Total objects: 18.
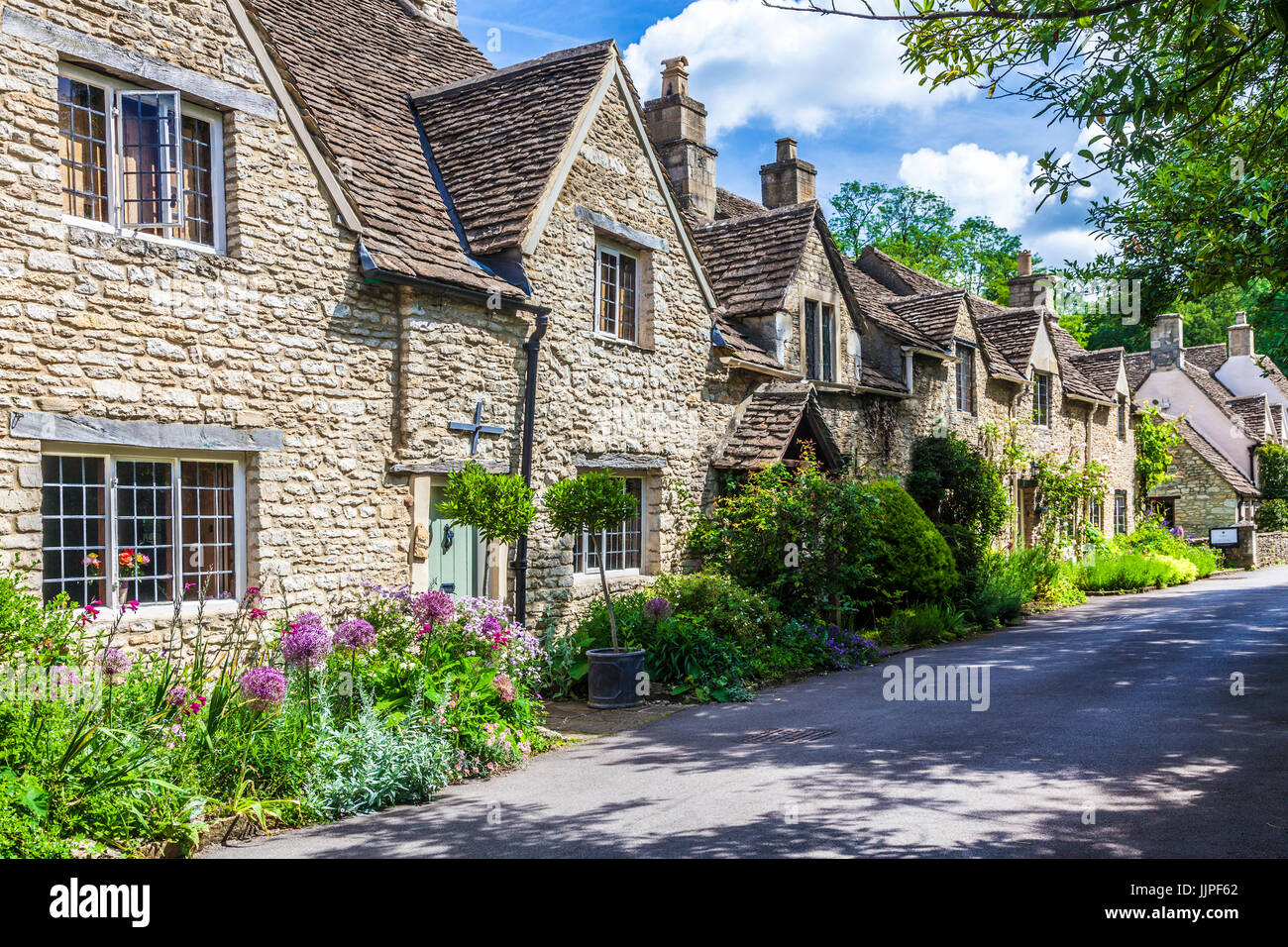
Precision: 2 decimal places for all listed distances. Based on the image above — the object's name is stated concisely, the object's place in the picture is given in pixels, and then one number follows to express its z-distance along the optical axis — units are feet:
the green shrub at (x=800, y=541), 49.96
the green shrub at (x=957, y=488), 75.25
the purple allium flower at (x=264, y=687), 24.84
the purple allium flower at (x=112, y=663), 24.49
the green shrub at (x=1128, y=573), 87.76
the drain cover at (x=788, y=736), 31.73
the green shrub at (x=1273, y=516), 135.64
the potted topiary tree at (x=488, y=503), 35.35
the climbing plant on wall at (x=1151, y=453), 123.65
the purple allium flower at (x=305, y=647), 26.18
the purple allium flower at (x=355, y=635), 27.99
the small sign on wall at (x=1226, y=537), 120.26
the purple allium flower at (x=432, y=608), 30.60
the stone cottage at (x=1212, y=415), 132.98
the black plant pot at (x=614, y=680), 37.83
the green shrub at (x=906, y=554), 56.49
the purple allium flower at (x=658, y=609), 41.81
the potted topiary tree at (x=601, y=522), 37.45
